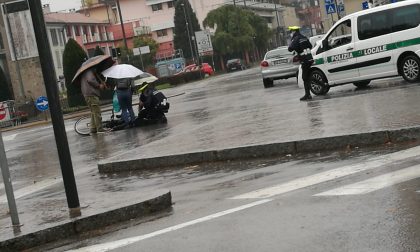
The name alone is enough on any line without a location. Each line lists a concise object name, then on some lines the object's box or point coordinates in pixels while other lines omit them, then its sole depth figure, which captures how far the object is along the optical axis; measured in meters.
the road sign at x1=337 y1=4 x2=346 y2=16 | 30.09
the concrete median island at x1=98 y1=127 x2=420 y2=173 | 9.40
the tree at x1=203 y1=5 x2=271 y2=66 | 90.12
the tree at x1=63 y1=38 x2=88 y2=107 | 40.69
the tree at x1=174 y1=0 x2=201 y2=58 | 102.69
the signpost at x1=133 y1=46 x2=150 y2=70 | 57.83
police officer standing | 16.61
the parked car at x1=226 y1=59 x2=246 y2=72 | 78.69
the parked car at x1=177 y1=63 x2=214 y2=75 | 68.75
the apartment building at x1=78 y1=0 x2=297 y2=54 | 107.56
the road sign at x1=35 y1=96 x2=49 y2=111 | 30.47
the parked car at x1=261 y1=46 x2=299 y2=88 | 27.16
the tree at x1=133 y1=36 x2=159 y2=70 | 94.31
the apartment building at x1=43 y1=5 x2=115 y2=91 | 83.62
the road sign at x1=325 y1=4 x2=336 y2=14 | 29.64
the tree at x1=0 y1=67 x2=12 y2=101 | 44.16
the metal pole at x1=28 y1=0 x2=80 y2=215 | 7.21
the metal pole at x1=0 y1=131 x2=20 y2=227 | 7.19
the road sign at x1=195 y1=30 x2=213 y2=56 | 70.56
